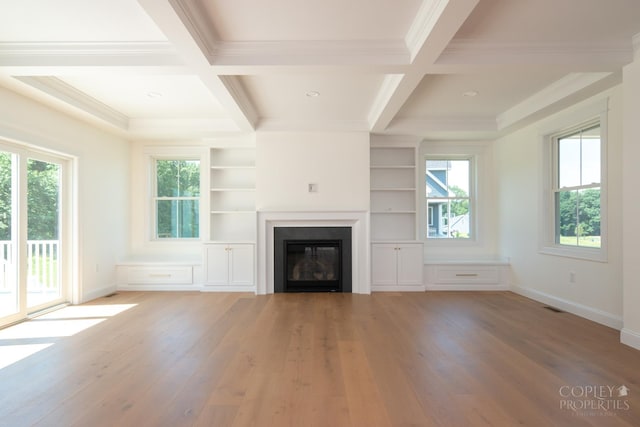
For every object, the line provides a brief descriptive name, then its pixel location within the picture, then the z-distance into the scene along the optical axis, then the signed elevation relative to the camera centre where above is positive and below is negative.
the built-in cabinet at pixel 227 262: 4.99 -0.74
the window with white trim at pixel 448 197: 5.60 +0.28
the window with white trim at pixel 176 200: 5.54 +0.25
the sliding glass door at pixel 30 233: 3.42 -0.21
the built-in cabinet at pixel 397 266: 4.98 -0.81
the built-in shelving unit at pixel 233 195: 5.38 +0.32
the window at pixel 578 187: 3.65 +0.31
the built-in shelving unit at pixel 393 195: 5.40 +0.31
